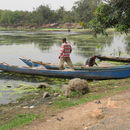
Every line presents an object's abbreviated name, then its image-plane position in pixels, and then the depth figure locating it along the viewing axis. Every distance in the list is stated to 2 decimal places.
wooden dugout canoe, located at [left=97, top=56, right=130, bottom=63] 17.41
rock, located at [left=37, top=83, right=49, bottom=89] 12.34
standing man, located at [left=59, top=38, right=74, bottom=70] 13.98
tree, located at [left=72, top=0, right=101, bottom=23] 82.88
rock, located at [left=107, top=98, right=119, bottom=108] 7.12
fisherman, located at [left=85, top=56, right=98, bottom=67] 14.88
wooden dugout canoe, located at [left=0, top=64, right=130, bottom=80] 13.48
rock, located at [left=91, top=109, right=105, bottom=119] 6.37
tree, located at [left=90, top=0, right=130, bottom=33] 14.58
